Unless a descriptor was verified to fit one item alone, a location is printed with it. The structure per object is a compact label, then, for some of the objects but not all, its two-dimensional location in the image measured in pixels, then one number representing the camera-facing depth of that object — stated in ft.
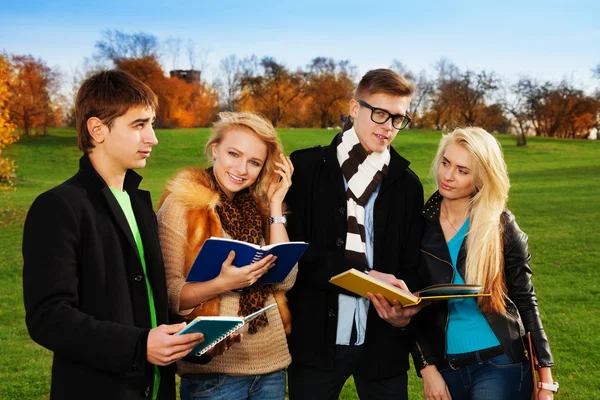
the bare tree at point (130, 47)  249.55
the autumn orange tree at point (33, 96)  177.78
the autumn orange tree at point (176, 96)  205.57
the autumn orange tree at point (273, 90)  227.61
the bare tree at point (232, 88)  224.74
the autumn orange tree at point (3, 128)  66.18
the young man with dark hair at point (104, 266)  7.47
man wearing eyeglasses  11.32
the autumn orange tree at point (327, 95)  224.33
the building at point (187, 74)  245.45
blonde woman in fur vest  9.66
